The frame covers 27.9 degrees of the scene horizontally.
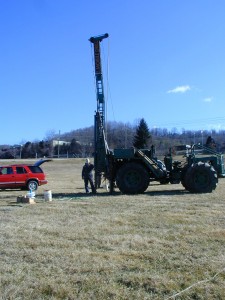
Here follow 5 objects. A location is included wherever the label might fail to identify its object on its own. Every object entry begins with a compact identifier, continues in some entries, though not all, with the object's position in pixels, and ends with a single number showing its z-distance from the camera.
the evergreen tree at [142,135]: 71.87
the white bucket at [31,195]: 15.59
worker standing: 19.73
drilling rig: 18.09
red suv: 24.73
